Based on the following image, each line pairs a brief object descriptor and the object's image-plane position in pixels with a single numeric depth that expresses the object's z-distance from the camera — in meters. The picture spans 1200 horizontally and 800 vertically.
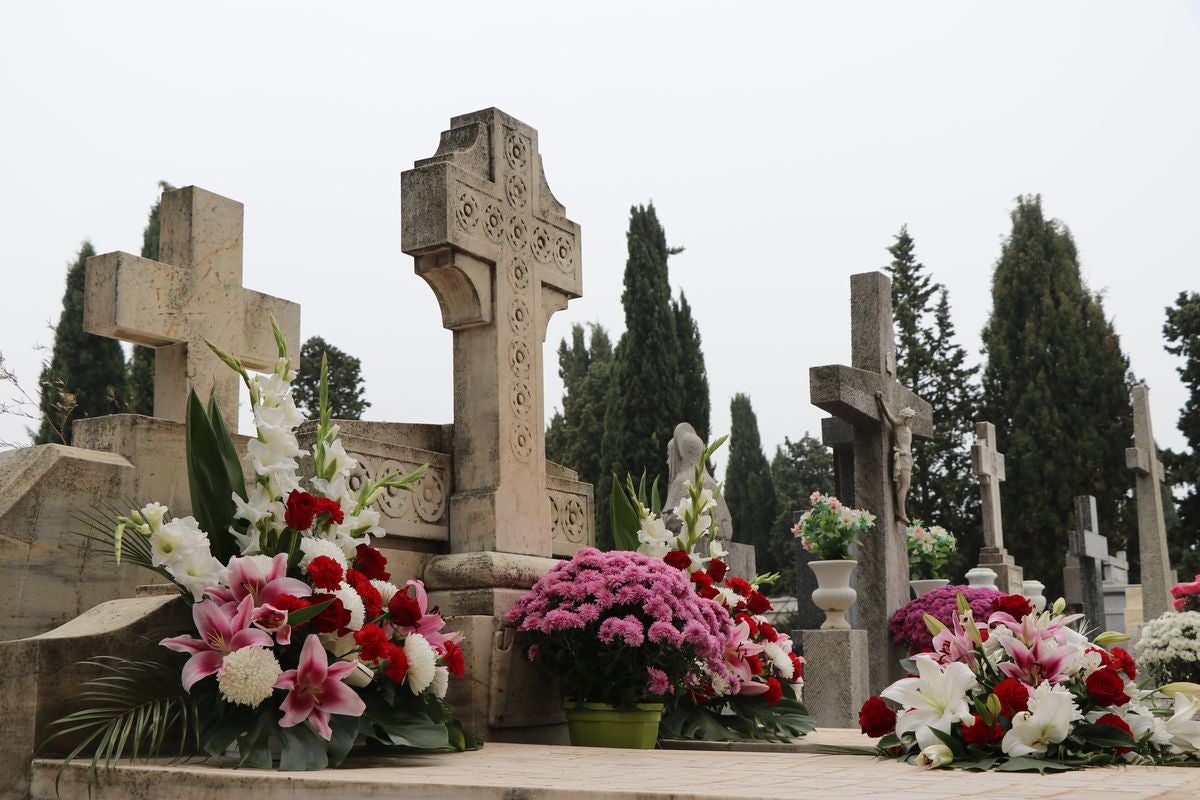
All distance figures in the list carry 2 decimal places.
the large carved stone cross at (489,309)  5.21
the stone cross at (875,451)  8.41
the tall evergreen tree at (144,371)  17.20
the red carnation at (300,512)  3.66
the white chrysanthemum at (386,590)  3.95
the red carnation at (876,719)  3.89
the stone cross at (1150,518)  15.84
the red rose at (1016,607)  3.92
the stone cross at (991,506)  13.59
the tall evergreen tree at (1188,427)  22.45
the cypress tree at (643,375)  26.22
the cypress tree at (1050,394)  25.11
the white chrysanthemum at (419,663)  3.72
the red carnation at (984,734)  3.41
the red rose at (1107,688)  3.48
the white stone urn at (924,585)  10.29
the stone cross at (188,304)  5.61
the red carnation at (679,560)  5.30
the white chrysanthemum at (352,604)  3.63
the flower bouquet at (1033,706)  3.37
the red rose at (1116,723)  3.44
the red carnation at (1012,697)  3.44
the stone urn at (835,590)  8.13
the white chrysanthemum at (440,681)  3.89
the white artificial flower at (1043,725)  3.36
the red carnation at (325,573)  3.55
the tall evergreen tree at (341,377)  24.78
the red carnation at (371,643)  3.56
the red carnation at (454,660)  3.96
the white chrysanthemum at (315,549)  3.70
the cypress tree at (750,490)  33.41
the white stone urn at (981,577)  11.52
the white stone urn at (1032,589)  13.71
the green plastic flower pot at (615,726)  4.62
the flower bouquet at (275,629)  3.39
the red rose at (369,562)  4.00
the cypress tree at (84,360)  19.28
